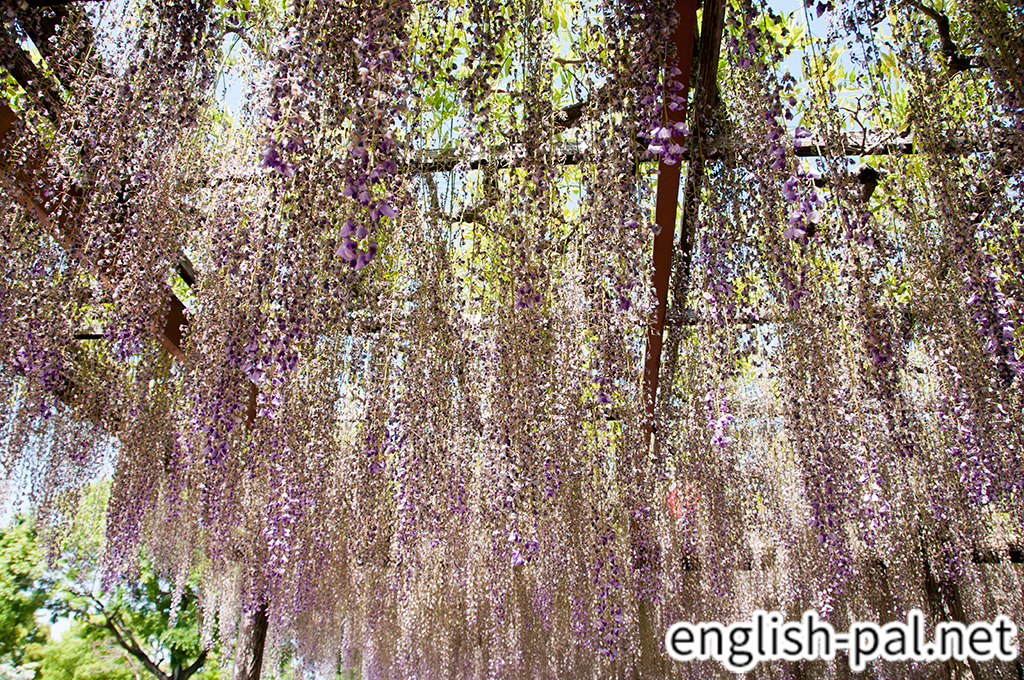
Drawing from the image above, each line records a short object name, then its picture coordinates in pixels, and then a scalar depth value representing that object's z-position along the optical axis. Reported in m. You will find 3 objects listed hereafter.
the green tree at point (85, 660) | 8.92
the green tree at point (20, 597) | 8.63
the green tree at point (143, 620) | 9.19
